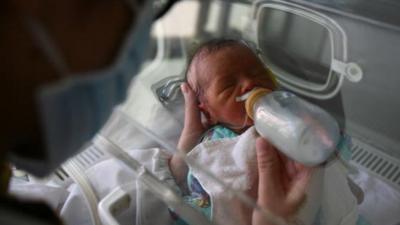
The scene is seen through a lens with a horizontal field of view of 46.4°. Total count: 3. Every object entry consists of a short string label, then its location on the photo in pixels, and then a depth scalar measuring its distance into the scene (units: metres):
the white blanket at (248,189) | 0.85
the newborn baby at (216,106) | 0.95
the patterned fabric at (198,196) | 0.93
